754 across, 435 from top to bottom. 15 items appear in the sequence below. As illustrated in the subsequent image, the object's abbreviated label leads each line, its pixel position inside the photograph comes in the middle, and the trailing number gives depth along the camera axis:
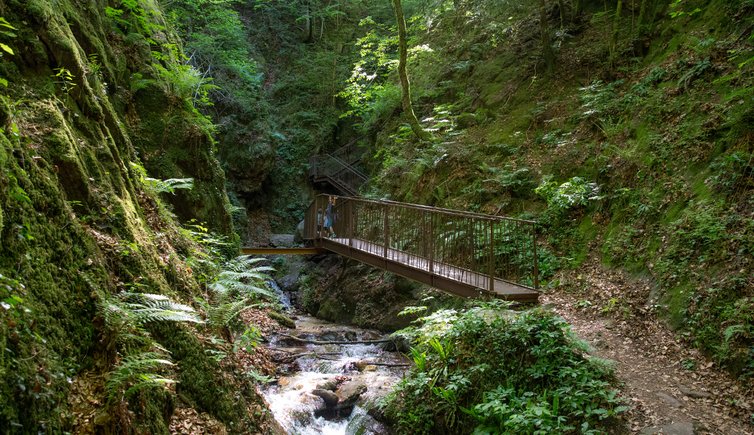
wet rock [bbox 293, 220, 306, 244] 18.48
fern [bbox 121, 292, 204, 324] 3.48
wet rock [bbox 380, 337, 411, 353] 9.44
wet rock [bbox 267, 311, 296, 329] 11.30
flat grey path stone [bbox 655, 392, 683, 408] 4.79
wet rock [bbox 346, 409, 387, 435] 6.38
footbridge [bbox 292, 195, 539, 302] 7.78
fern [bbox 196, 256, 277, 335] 5.32
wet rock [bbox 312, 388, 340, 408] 7.11
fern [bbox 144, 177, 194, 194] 6.59
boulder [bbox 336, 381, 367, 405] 7.20
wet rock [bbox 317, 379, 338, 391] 7.50
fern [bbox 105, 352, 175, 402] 2.97
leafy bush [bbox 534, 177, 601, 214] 8.97
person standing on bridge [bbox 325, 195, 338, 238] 13.17
